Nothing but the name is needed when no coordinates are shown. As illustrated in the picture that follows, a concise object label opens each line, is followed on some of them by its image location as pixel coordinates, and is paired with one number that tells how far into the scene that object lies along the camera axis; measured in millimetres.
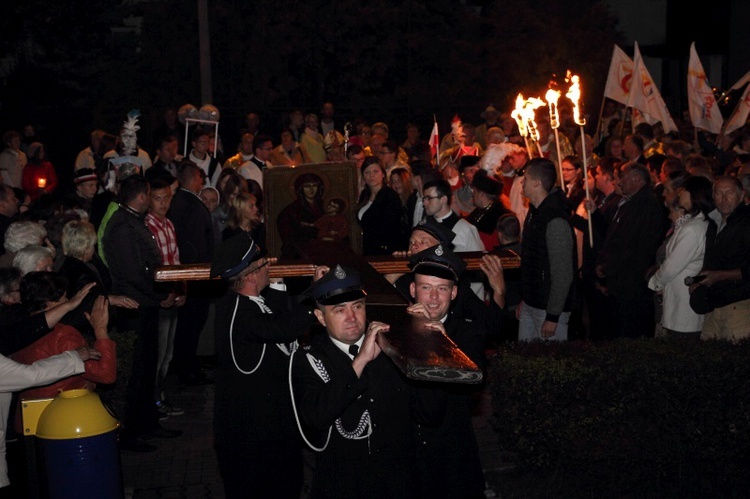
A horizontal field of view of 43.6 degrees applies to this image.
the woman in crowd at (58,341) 6313
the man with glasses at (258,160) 14461
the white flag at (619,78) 15586
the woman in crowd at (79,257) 7941
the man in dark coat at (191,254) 10508
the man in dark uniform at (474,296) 6062
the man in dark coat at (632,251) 9883
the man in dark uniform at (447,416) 5270
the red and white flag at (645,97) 15062
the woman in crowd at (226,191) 10797
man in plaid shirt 9242
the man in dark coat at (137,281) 8672
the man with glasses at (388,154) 14523
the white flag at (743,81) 14023
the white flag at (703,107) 14867
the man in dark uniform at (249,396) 6043
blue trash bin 5727
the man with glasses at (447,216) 8789
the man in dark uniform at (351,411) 4789
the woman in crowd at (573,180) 12398
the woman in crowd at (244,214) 9883
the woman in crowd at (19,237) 8402
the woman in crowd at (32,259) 7238
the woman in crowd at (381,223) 10875
